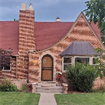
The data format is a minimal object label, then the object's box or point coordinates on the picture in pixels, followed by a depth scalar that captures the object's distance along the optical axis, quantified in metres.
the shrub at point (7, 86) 15.27
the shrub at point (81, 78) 15.19
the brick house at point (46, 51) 17.25
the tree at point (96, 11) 4.11
